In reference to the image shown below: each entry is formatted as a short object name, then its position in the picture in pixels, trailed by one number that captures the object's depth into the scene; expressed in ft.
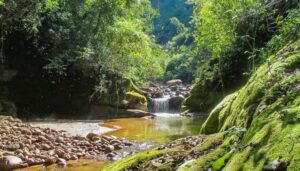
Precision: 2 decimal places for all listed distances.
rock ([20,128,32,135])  38.04
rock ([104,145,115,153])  34.93
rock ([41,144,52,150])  33.85
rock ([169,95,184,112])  84.28
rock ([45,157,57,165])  29.92
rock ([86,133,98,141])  40.28
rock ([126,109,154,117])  65.82
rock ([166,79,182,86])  129.47
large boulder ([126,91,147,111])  69.33
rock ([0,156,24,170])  27.50
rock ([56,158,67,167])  29.60
